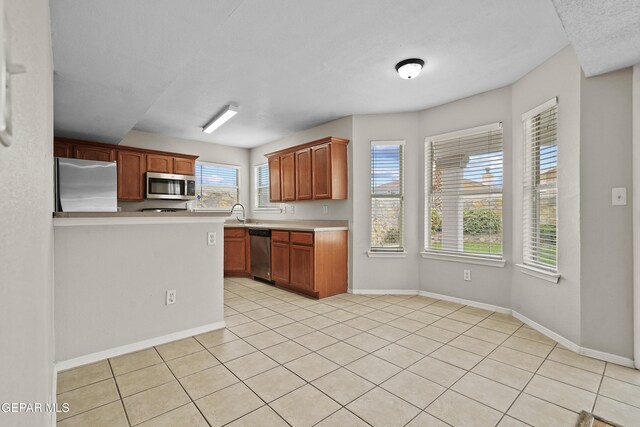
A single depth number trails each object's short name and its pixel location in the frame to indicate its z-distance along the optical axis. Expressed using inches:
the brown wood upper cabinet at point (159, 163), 204.2
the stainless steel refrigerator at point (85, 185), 155.9
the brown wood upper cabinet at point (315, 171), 179.2
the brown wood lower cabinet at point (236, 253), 226.8
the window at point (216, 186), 241.1
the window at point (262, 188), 255.1
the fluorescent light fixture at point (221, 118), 167.6
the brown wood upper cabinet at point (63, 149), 171.4
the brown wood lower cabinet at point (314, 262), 168.6
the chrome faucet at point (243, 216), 252.9
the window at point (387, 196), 177.2
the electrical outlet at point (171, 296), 111.8
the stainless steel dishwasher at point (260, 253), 203.5
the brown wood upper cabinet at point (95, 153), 178.4
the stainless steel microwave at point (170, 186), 202.1
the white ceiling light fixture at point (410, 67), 117.6
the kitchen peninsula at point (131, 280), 93.6
